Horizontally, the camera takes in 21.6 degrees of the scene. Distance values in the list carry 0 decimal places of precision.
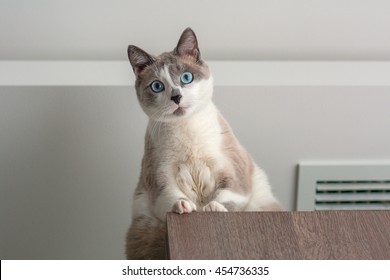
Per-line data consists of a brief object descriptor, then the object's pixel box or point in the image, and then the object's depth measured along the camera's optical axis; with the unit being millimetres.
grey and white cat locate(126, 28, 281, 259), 1291
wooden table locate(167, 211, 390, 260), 1092
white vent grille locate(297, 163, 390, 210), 1537
